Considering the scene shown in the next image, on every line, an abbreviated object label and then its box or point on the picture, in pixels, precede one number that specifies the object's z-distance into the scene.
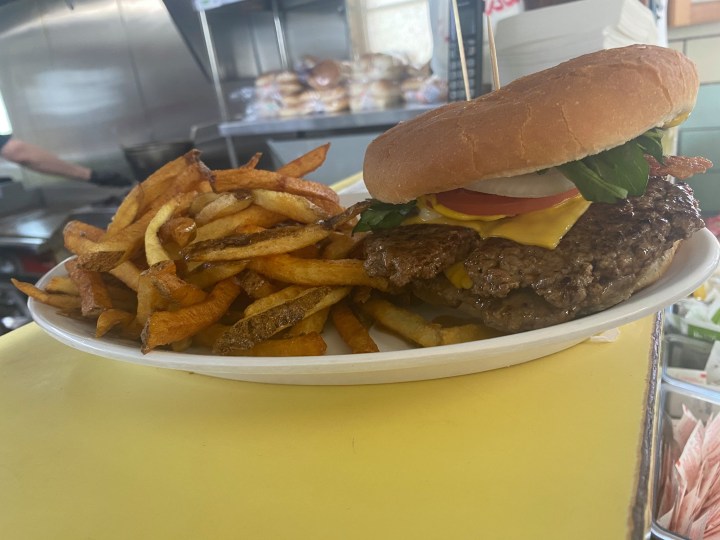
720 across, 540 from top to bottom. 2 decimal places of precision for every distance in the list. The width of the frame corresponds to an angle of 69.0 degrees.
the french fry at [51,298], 0.27
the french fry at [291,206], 0.28
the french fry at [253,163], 0.32
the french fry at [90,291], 0.25
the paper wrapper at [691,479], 0.27
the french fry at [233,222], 0.27
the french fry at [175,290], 0.23
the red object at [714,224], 0.57
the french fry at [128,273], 0.27
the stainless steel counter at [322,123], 0.82
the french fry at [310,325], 0.24
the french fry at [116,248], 0.25
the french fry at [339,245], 0.27
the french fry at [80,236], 0.28
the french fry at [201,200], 0.29
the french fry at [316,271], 0.24
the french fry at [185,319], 0.21
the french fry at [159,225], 0.25
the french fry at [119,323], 0.24
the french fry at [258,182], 0.29
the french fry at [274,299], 0.23
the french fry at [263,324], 0.22
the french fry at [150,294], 0.23
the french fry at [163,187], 0.30
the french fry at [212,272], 0.25
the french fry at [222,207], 0.28
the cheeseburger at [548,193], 0.21
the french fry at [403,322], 0.21
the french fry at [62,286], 0.28
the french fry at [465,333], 0.21
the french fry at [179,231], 0.26
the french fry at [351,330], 0.22
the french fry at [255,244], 0.24
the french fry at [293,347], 0.22
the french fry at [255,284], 0.25
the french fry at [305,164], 0.32
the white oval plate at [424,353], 0.19
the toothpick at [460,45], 0.27
